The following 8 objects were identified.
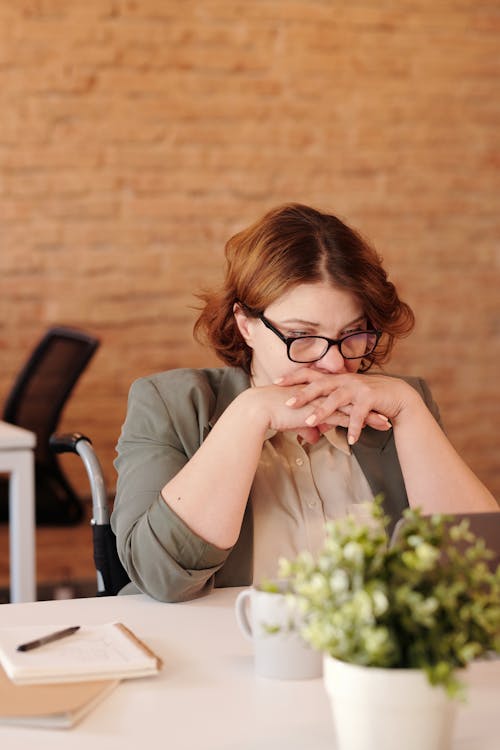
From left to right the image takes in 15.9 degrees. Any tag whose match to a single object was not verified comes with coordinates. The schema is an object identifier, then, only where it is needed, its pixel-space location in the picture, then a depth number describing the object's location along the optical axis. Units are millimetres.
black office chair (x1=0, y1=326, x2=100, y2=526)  5145
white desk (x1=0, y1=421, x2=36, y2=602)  4223
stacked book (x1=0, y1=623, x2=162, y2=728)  2202
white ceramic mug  2313
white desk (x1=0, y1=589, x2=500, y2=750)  2147
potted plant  1953
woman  2750
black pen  2366
